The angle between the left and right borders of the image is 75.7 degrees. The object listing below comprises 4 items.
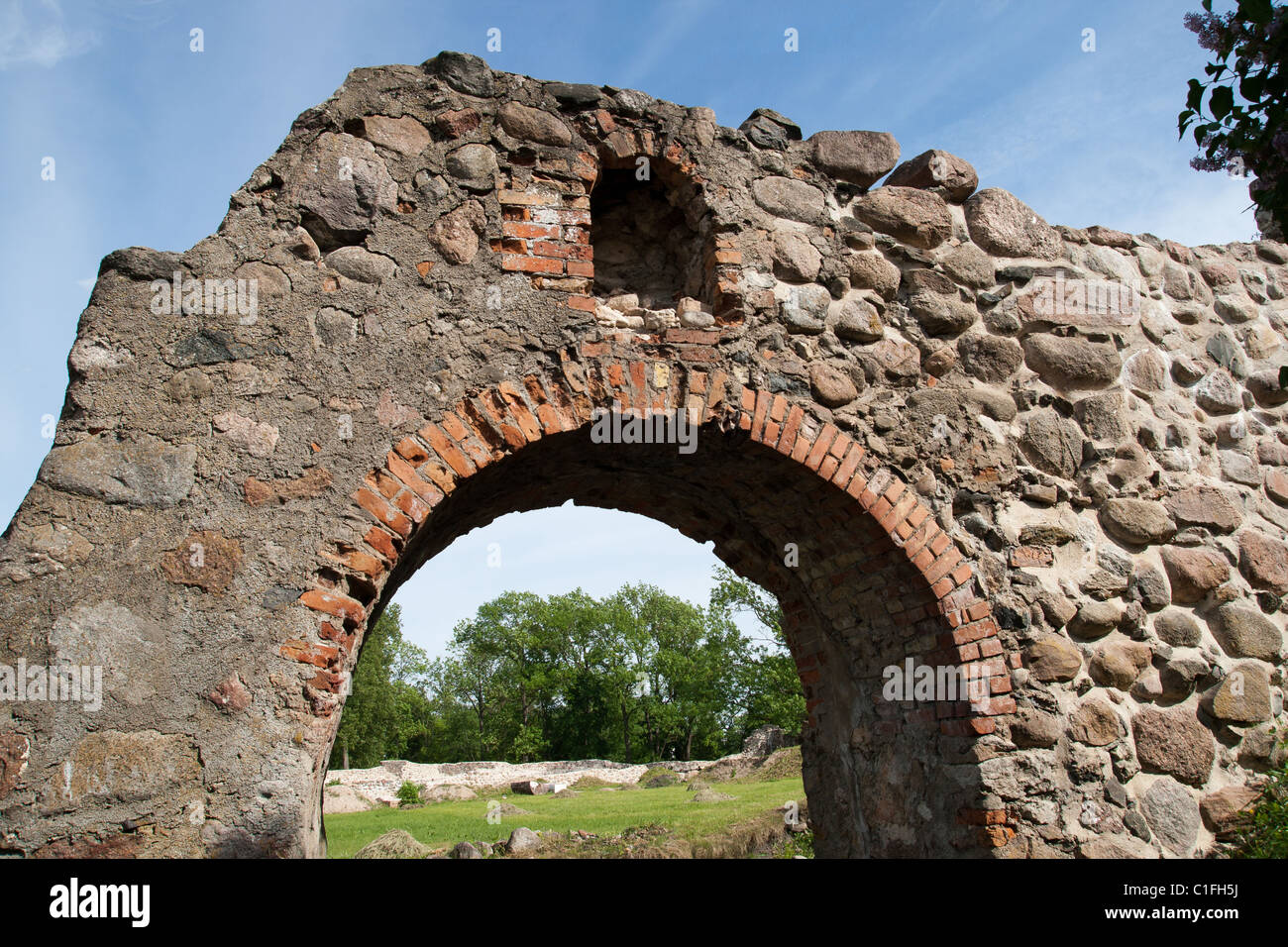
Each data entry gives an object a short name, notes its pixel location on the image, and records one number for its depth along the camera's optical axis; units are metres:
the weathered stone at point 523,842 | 9.27
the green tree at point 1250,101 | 2.43
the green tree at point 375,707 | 27.70
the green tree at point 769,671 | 17.70
